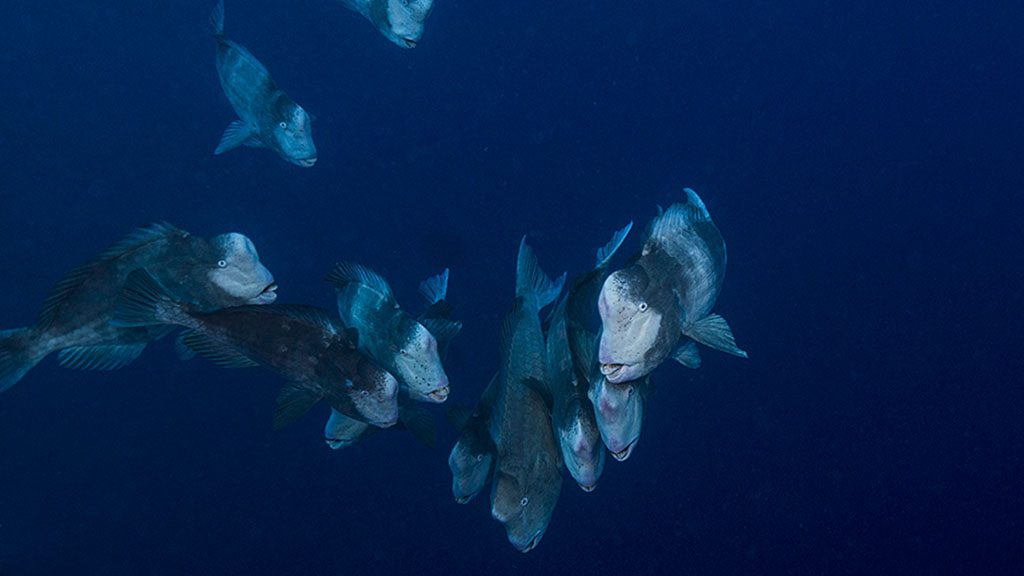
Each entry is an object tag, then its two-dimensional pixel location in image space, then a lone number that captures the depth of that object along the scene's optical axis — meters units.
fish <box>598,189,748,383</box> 2.67
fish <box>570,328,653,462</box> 2.75
